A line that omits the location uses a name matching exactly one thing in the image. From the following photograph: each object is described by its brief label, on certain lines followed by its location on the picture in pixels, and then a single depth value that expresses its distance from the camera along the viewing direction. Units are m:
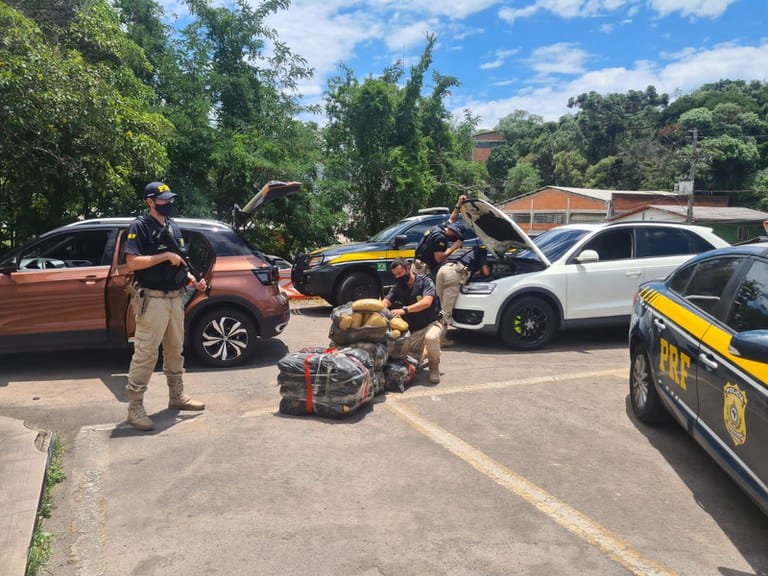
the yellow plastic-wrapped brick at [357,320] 5.56
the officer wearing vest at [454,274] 7.73
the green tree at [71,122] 7.42
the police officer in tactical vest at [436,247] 8.27
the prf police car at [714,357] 2.98
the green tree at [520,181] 71.06
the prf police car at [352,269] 9.89
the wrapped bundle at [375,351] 5.53
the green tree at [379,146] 17.58
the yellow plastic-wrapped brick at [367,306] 5.56
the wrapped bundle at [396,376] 5.88
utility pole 41.67
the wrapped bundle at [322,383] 5.00
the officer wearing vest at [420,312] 6.16
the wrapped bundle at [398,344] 5.82
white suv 7.57
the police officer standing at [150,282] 4.80
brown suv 6.15
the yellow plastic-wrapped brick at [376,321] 5.54
